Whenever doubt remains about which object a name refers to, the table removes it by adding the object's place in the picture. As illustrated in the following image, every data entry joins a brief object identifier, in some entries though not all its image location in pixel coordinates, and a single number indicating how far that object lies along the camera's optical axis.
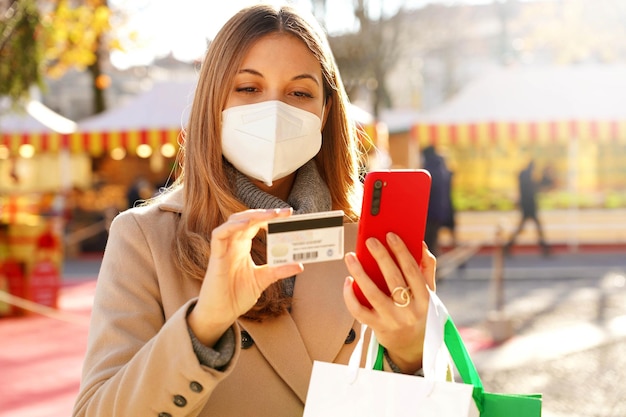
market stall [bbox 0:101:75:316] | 10.60
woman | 1.63
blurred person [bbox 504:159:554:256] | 16.08
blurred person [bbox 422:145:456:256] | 12.56
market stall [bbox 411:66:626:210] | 16.77
